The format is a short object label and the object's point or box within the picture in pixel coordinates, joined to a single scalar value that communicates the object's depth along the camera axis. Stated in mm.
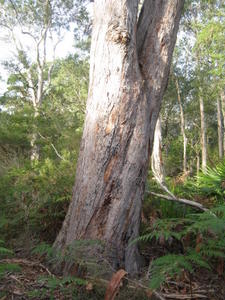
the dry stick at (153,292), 1752
